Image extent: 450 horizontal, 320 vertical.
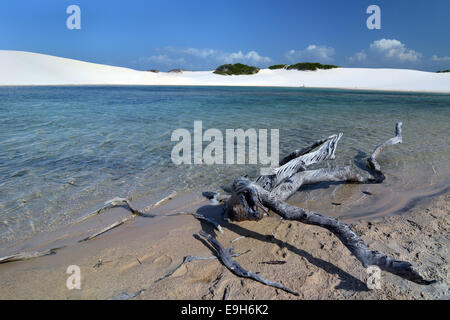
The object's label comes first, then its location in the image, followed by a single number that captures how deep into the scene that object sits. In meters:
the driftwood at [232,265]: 2.02
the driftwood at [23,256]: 2.46
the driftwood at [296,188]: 2.05
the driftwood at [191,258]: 2.33
